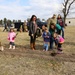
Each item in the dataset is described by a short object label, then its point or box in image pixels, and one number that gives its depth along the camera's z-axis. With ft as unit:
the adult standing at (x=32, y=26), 13.96
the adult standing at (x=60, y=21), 16.66
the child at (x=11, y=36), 14.56
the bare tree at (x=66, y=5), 38.82
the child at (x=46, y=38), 13.83
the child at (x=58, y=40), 12.88
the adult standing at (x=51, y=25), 14.02
